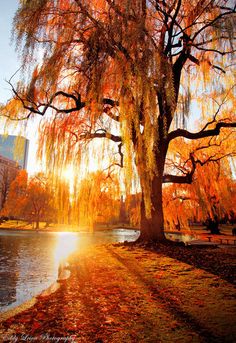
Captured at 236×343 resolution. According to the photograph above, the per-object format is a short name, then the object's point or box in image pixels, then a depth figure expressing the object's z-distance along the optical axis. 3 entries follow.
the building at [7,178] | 43.27
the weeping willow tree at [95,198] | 9.72
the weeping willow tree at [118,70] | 5.96
